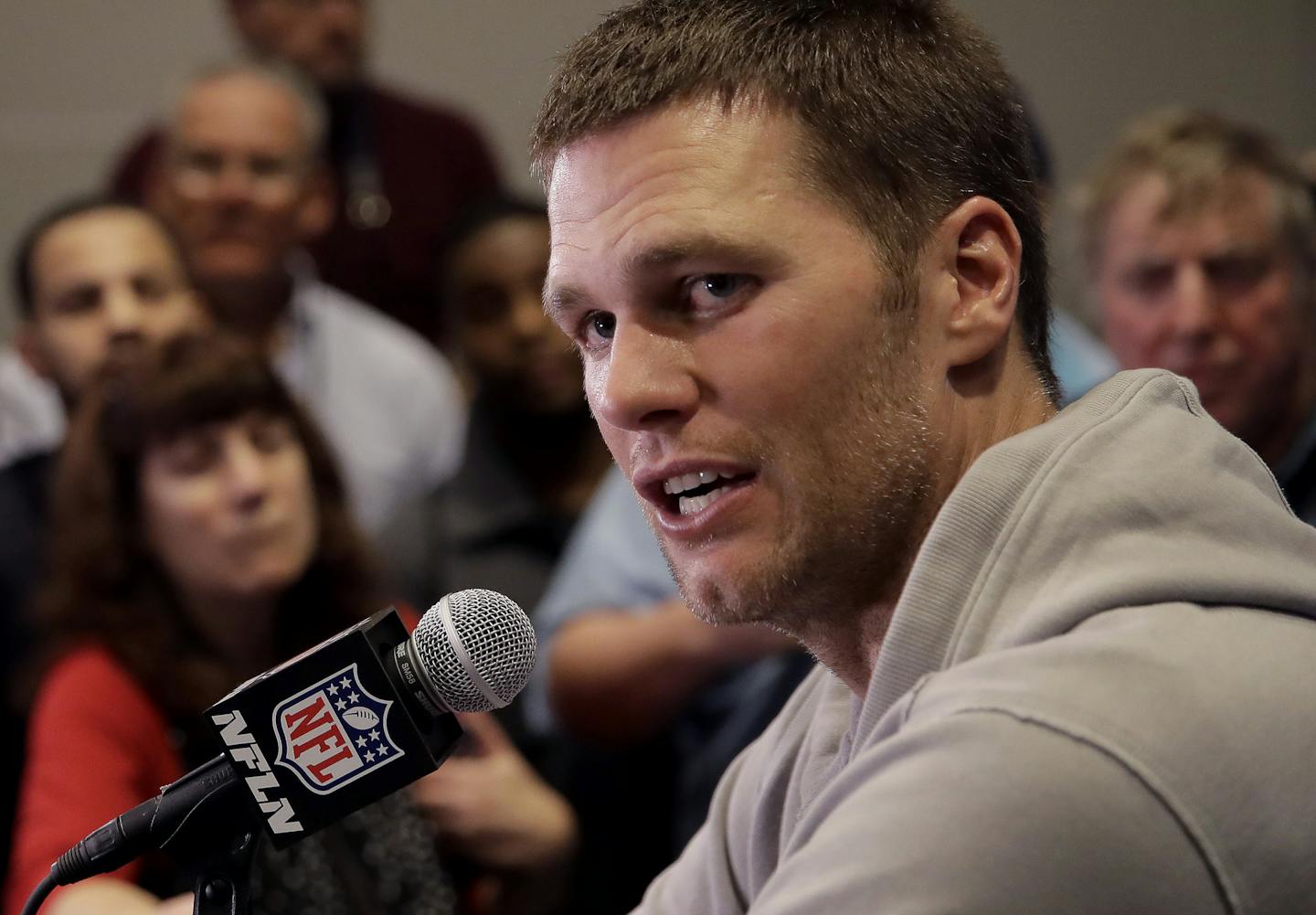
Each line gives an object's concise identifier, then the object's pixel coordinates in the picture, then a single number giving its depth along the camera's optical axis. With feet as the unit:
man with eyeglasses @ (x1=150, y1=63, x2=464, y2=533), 12.31
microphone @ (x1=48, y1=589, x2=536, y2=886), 3.92
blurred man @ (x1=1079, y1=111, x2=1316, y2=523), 9.51
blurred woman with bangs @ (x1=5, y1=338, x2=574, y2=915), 7.63
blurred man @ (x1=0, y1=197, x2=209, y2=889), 10.99
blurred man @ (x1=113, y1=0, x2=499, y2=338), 14.19
